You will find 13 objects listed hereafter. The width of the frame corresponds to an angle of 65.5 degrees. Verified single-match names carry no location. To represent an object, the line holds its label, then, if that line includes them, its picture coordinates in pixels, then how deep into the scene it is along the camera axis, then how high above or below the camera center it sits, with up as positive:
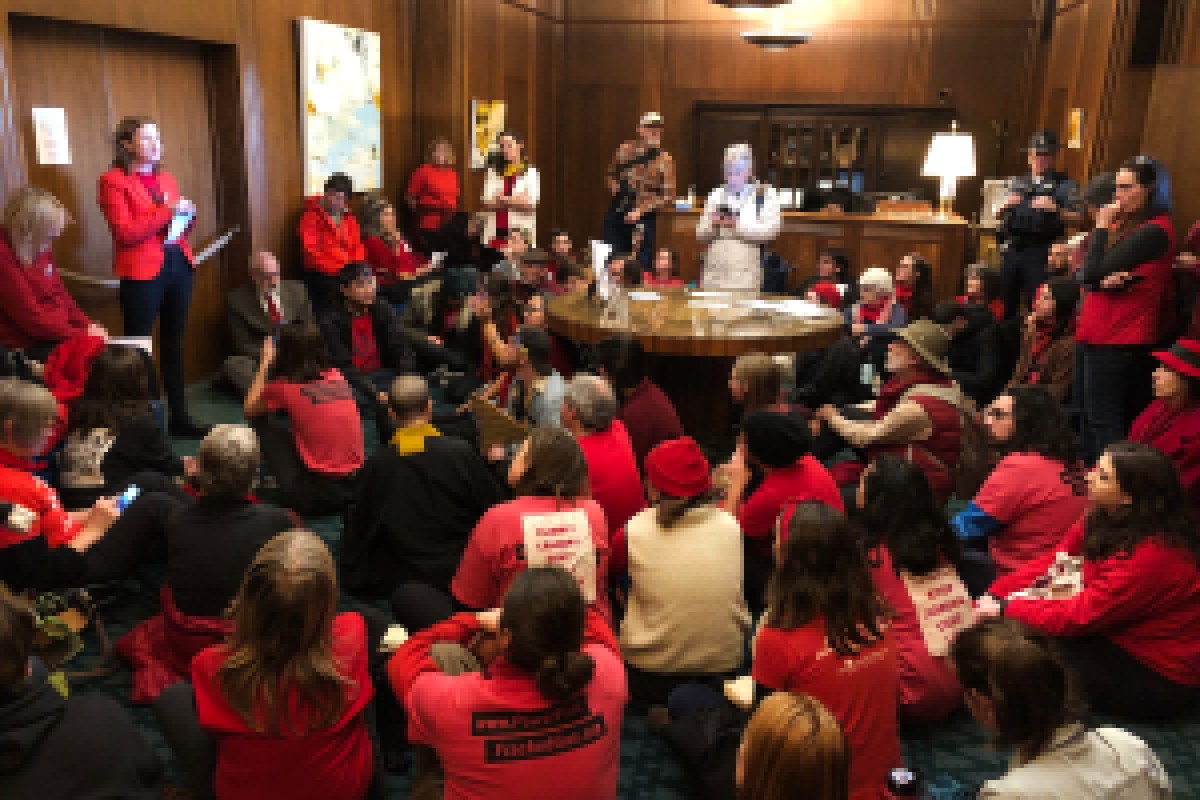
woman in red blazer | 4.33 -0.34
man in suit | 5.51 -0.76
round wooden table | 4.29 -0.65
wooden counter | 7.23 -0.37
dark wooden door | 4.52 +0.32
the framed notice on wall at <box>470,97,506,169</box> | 7.78 +0.47
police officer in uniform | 5.63 -0.12
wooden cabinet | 8.63 +0.44
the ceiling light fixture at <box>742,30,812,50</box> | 7.71 +1.25
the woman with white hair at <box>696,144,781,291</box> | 6.03 -0.22
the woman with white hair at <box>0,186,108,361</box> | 3.76 -0.43
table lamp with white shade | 7.53 +0.29
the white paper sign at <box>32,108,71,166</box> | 4.46 +0.18
